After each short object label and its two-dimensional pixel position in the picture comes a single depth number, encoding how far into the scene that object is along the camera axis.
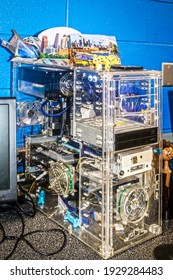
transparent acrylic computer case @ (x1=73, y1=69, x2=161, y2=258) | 0.88
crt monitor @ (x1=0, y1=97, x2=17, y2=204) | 0.98
